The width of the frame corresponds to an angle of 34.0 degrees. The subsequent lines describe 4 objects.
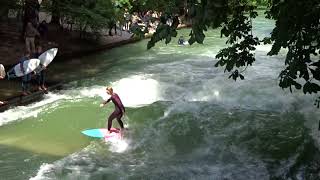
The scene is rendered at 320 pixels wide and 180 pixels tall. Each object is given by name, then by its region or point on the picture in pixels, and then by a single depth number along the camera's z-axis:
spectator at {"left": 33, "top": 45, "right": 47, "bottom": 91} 18.03
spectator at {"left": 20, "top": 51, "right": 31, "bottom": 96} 16.66
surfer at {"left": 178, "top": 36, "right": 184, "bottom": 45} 32.19
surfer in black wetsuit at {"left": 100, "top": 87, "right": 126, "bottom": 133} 14.42
